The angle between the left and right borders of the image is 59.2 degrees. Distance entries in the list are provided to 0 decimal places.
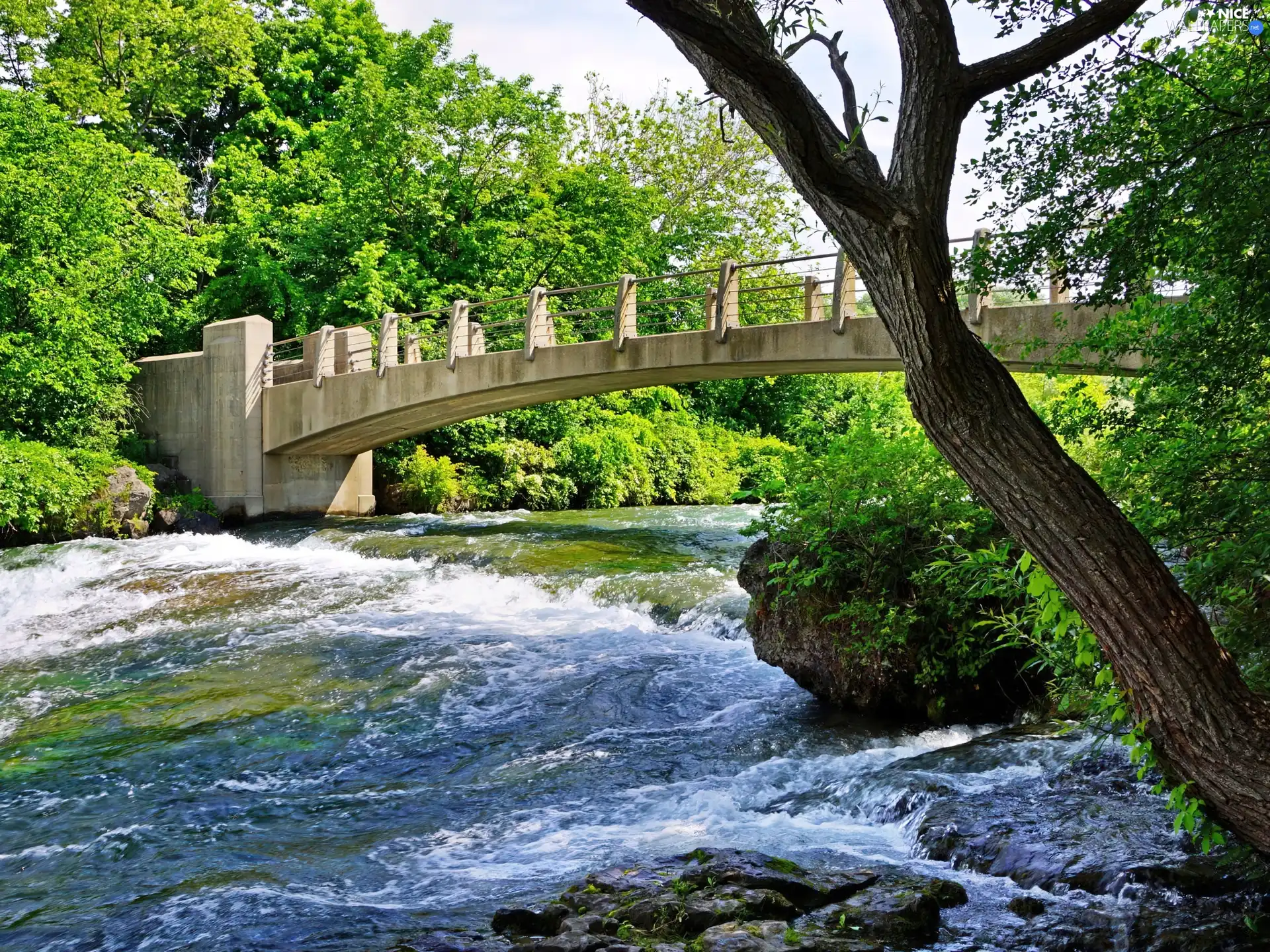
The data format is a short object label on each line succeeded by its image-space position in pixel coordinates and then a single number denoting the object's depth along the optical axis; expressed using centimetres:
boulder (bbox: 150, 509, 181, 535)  1938
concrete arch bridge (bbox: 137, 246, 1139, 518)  1603
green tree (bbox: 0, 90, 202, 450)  1870
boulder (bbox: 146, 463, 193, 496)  2067
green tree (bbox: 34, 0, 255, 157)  2597
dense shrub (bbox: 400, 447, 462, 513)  2202
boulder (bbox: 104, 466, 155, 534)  1847
